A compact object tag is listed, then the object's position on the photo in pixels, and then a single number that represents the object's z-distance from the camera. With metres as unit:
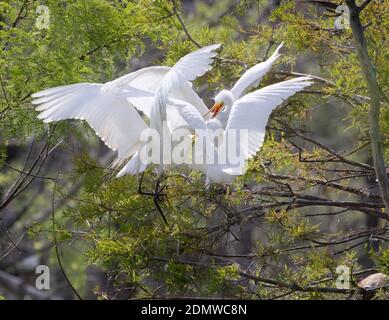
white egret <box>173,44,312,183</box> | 8.29
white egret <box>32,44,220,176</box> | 8.61
